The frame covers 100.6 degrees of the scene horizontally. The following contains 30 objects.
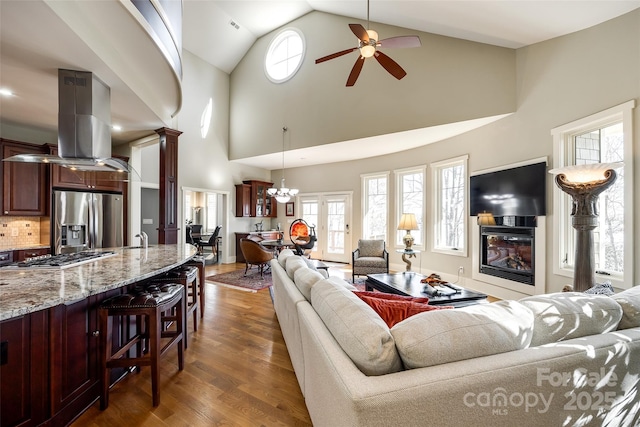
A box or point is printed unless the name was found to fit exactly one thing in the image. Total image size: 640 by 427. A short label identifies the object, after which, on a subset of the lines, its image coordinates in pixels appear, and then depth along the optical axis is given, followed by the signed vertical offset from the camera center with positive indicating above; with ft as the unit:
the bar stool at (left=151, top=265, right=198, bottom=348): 8.06 -2.03
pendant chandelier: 19.90 +1.61
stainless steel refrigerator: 12.85 -0.34
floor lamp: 7.88 +0.23
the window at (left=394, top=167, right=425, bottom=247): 19.02 +1.34
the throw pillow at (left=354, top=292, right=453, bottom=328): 4.79 -1.73
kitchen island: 4.43 -2.39
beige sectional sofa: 2.99 -1.91
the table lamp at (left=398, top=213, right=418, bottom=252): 14.87 -0.61
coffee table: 9.22 -2.87
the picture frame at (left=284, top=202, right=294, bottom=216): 27.25 +0.65
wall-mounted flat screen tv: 11.50 +1.13
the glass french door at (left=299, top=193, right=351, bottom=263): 23.77 -0.78
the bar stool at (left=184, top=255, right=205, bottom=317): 10.84 -2.50
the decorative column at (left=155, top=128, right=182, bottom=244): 13.46 +1.59
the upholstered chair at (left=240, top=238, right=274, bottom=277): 17.79 -2.60
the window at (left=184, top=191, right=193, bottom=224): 29.19 +0.46
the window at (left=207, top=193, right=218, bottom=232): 30.30 +0.36
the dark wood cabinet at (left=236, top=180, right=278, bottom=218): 24.63 +1.41
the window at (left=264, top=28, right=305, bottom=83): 20.97 +13.11
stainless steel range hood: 7.68 +2.71
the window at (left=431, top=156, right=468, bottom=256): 16.17 +0.56
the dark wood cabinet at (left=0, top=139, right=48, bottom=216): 11.61 +1.37
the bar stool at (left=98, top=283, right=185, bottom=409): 5.76 -2.55
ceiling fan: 9.05 +6.09
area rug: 15.40 -4.21
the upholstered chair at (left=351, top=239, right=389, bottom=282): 16.16 -2.77
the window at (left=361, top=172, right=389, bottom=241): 21.53 +0.76
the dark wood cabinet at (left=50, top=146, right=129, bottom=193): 10.39 +1.59
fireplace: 12.24 -1.91
